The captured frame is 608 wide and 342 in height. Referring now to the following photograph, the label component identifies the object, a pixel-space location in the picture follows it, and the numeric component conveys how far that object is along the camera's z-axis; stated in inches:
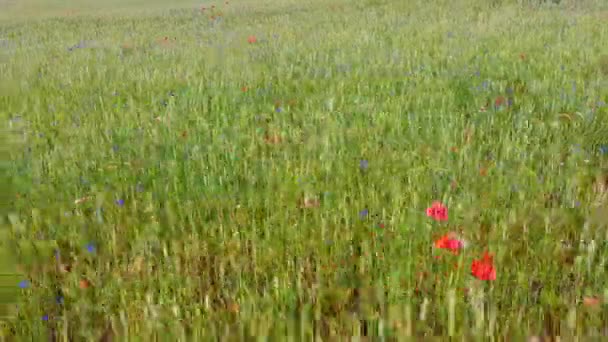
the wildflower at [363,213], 97.3
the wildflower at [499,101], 168.4
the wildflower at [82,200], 112.4
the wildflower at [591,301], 70.7
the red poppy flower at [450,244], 84.6
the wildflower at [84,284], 83.8
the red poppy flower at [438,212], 94.4
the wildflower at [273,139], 144.1
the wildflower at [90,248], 92.6
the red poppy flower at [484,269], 77.7
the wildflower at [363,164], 119.6
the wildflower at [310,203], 104.6
